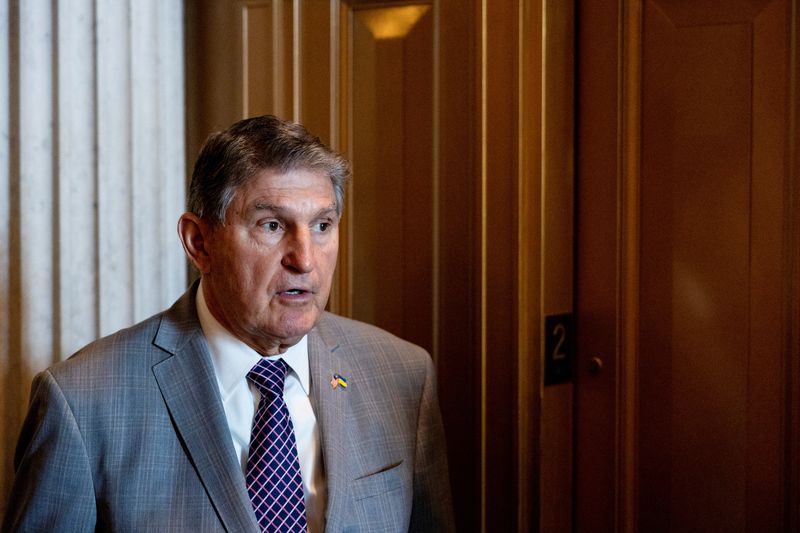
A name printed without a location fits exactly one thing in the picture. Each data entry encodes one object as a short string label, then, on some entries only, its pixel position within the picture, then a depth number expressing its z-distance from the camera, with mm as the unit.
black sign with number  2109
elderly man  1503
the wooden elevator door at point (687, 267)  1924
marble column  1881
